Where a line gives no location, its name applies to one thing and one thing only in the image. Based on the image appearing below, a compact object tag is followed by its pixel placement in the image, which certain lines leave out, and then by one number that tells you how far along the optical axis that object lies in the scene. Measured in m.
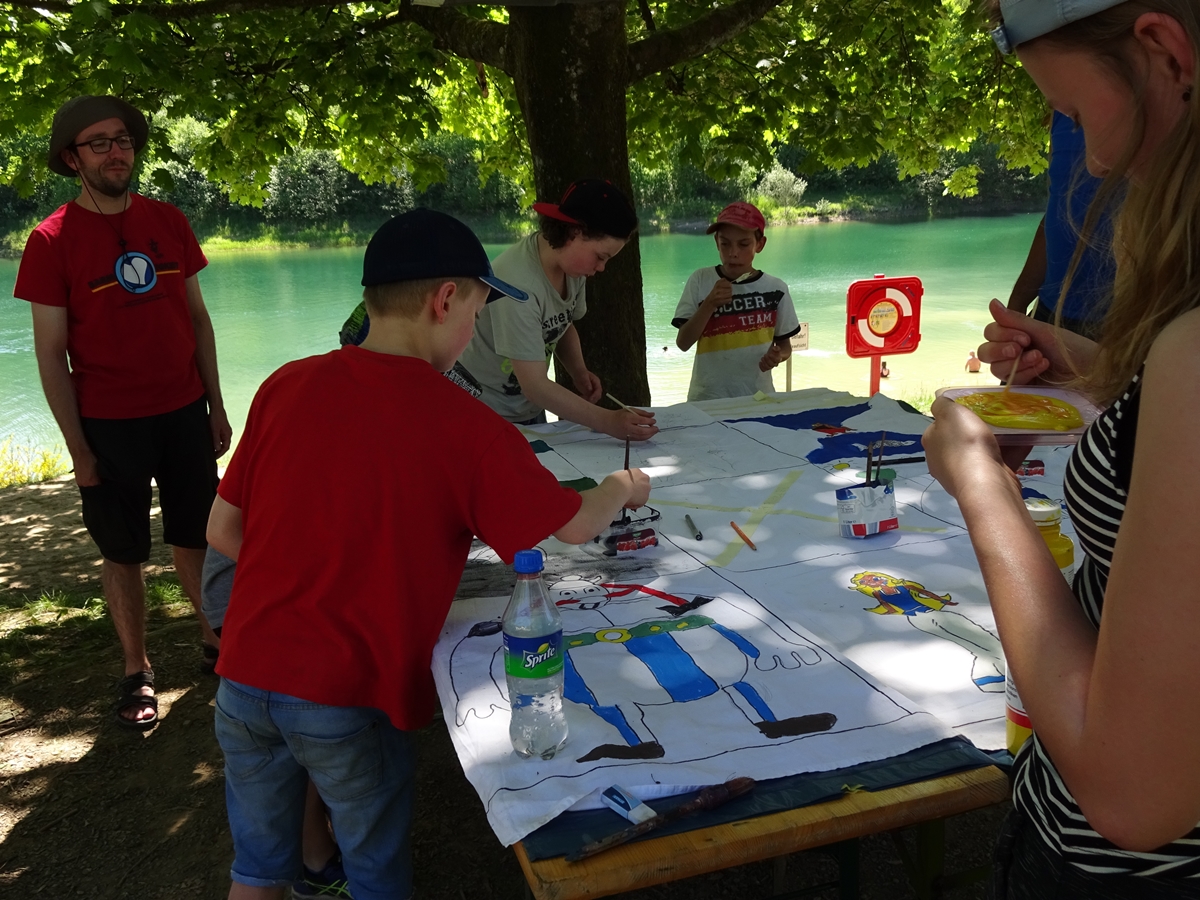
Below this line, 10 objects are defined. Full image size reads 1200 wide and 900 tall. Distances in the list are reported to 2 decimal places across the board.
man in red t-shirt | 3.05
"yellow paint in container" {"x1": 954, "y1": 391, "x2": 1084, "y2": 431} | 1.66
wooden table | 1.18
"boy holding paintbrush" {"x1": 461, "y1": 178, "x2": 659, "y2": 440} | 3.16
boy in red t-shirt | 1.58
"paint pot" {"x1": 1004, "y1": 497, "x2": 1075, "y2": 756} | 1.34
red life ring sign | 5.52
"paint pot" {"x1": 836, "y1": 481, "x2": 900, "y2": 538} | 2.40
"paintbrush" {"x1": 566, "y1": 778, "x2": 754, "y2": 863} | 1.21
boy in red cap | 4.46
